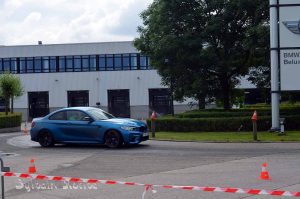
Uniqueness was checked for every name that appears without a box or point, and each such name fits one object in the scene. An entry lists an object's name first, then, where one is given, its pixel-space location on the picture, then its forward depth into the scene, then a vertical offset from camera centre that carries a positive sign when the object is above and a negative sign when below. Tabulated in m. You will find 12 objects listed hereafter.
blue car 18.70 -0.99
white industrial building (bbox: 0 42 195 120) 60.38 +2.54
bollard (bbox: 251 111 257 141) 20.22 -1.14
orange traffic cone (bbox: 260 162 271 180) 11.15 -1.56
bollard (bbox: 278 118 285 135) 23.38 -1.27
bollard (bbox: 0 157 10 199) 8.92 -1.13
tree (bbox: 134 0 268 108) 29.59 +3.53
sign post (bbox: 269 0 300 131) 24.30 +2.58
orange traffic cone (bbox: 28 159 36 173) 12.43 -1.55
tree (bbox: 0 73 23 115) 41.69 +1.26
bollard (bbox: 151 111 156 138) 22.91 -1.09
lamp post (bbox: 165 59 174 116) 32.35 +0.90
